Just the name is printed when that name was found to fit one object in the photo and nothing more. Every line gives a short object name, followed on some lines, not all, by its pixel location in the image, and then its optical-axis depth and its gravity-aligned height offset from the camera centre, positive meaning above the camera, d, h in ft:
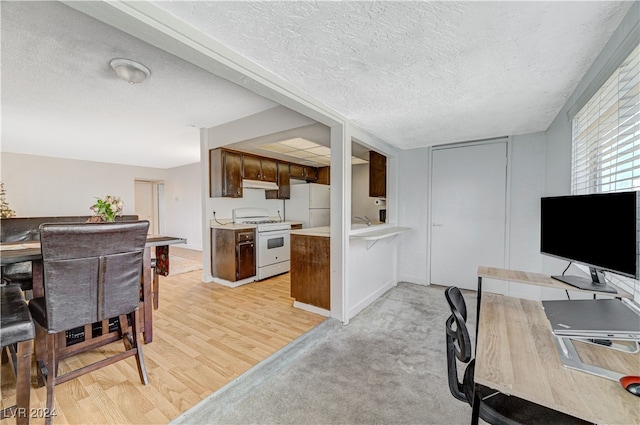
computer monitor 3.40 -0.43
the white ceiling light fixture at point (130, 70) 6.76 +3.78
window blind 3.99 +1.38
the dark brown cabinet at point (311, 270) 9.30 -2.42
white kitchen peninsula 9.29 -2.47
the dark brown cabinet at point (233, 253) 12.26 -2.32
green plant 7.89 -0.06
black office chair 3.22 -2.69
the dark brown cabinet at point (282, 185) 16.19 +1.42
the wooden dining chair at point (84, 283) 4.53 -1.48
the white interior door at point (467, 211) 11.19 -0.20
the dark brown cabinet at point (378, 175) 13.21 +1.68
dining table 5.61 -1.54
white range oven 13.25 -2.02
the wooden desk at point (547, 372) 2.35 -1.88
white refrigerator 16.37 +0.13
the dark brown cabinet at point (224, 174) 12.66 +1.68
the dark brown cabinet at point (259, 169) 13.94 +2.23
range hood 14.51 +1.34
